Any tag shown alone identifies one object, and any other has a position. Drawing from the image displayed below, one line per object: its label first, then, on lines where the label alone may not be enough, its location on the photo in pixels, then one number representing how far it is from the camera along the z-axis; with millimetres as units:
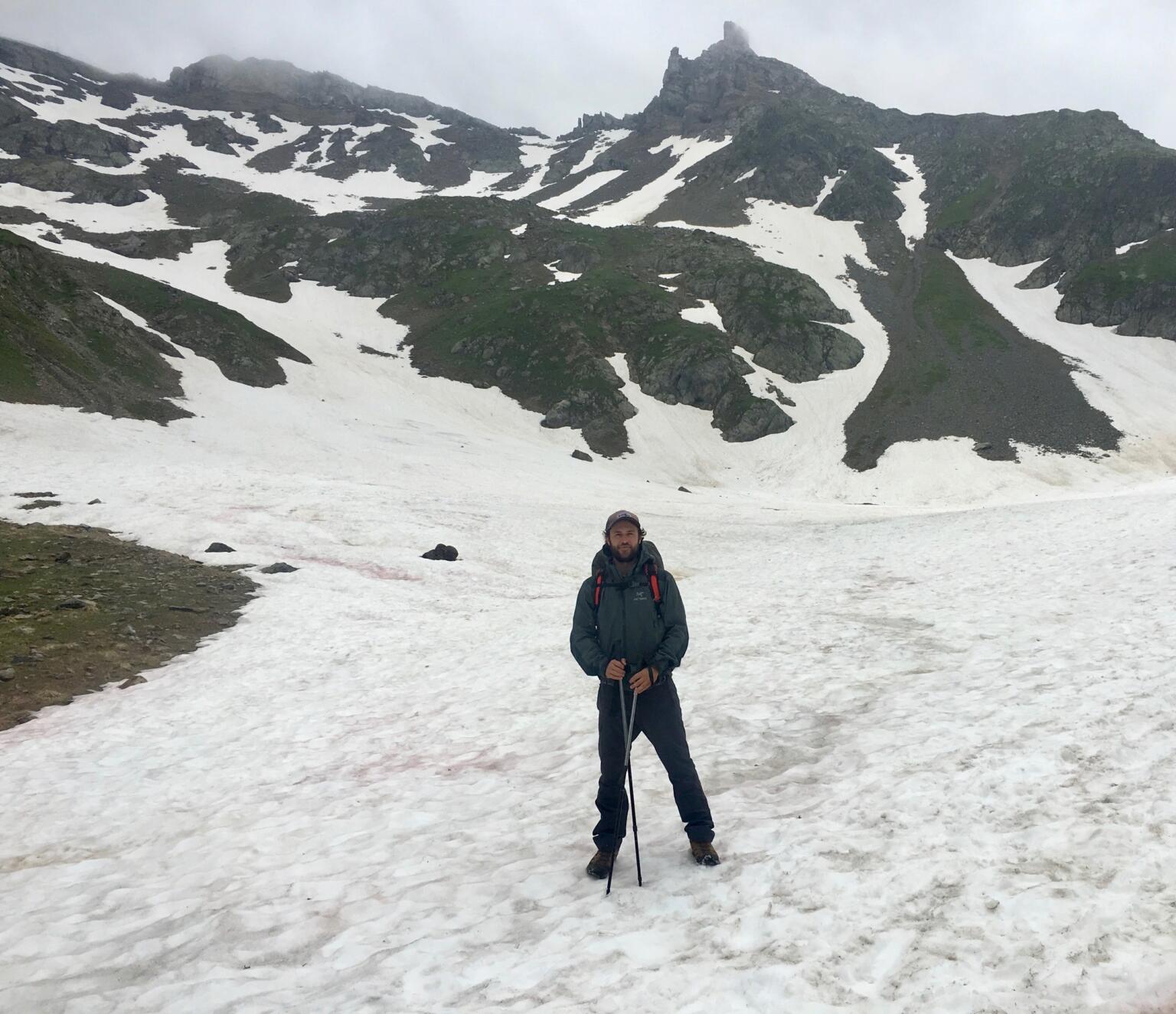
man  6941
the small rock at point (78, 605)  17094
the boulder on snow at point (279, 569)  23922
